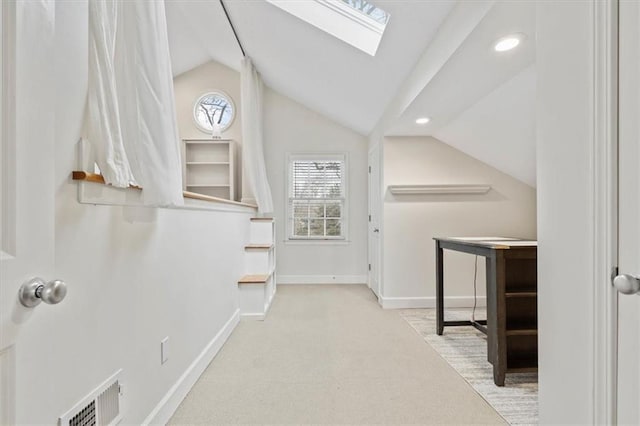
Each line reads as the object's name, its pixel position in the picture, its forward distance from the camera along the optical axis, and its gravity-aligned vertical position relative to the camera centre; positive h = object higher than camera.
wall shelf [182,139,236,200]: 4.91 +0.65
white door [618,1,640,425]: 0.69 +0.01
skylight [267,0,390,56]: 2.47 +1.51
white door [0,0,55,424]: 0.55 +0.08
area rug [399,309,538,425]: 1.70 -1.03
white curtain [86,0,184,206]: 1.04 +0.40
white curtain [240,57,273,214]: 4.10 +0.90
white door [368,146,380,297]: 4.08 -0.11
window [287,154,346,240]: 5.03 +0.21
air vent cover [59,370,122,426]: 0.99 -0.64
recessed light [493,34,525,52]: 1.66 +0.88
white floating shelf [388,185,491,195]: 3.58 +0.25
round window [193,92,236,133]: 5.11 +1.56
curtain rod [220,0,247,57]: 3.21 +2.00
